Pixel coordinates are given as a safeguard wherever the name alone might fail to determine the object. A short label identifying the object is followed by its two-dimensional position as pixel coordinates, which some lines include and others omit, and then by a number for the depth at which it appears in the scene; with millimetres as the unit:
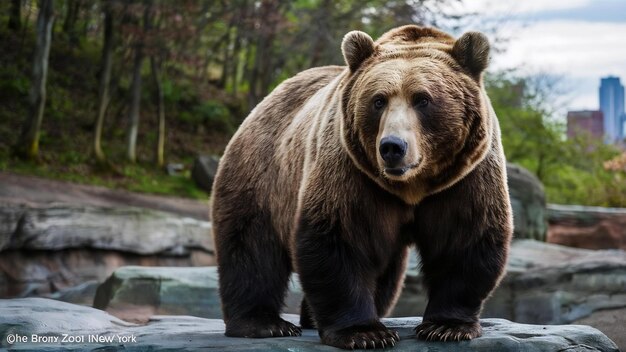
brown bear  4461
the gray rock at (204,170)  20203
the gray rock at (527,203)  15672
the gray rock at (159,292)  9148
